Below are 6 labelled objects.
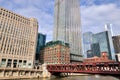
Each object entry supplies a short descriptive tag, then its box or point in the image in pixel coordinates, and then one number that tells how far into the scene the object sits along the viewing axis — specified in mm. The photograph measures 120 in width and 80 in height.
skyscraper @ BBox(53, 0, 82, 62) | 186850
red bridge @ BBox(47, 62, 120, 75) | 58156
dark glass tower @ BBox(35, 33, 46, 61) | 181688
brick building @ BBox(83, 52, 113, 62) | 185250
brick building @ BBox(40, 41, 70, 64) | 134300
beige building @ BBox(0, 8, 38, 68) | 91500
